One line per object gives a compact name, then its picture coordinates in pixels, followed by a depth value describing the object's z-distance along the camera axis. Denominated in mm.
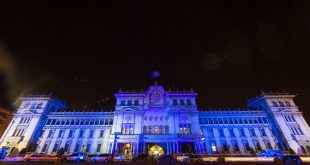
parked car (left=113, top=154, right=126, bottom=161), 33900
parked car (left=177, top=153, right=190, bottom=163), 34281
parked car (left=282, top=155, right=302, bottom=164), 28900
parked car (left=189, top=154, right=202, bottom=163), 27538
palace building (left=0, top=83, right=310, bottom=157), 44125
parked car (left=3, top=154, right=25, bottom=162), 39656
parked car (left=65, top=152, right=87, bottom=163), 32419
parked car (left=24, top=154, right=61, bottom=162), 33406
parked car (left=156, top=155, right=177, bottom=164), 28672
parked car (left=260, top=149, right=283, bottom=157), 39912
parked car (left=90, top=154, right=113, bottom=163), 32375
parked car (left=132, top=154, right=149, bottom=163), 30684
